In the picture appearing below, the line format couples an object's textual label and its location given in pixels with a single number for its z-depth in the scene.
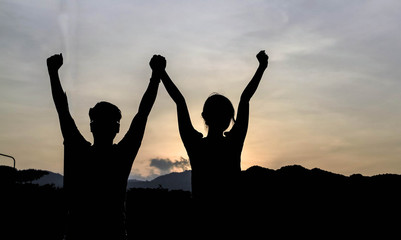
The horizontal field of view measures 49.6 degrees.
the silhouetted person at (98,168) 3.40
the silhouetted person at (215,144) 3.51
